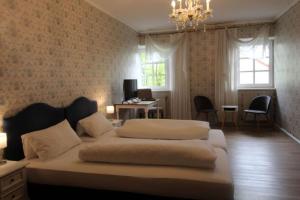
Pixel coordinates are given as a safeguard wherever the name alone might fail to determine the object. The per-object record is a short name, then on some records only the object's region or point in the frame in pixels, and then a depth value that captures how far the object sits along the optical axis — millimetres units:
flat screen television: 5305
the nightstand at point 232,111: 5828
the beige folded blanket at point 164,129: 2975
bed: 1872
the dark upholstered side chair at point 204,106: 6012
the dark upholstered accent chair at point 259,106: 5557
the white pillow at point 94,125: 3406
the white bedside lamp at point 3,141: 2141
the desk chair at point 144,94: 5641
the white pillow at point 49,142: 2473
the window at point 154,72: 6723
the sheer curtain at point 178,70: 6414
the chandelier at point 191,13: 3047
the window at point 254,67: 6086
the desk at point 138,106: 4905
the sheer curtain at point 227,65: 6094
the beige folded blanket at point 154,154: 2027
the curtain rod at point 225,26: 6027
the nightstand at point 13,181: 1951
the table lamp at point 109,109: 4570
